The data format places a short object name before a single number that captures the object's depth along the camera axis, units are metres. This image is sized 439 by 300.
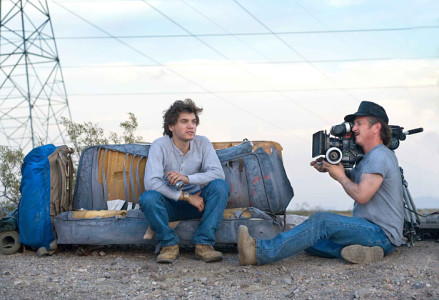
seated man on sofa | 4.91
